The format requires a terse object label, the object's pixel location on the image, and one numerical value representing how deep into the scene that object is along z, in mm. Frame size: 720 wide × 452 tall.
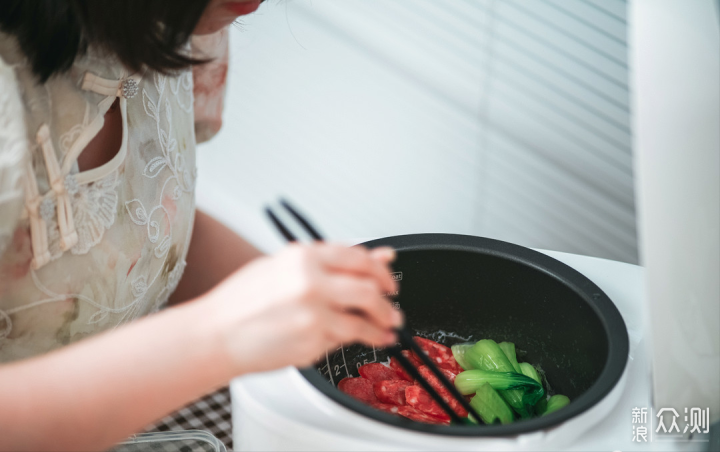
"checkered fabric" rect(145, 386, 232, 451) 1298
